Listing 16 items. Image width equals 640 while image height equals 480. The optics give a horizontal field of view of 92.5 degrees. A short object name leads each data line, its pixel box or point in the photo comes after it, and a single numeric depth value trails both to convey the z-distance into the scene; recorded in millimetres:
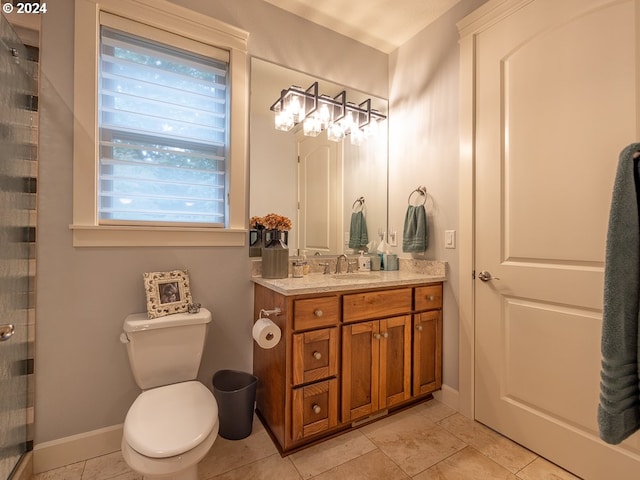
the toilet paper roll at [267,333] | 1536
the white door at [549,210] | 1370
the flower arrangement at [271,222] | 1946
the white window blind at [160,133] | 1667
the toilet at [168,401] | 1106
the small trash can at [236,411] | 1713
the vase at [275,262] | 1893
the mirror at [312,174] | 2053
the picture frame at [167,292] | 1600
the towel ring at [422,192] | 2266
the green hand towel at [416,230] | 2184
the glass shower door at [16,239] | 1229
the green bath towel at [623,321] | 739
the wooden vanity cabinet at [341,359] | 1577
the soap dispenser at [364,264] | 2377
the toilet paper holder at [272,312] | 1622
